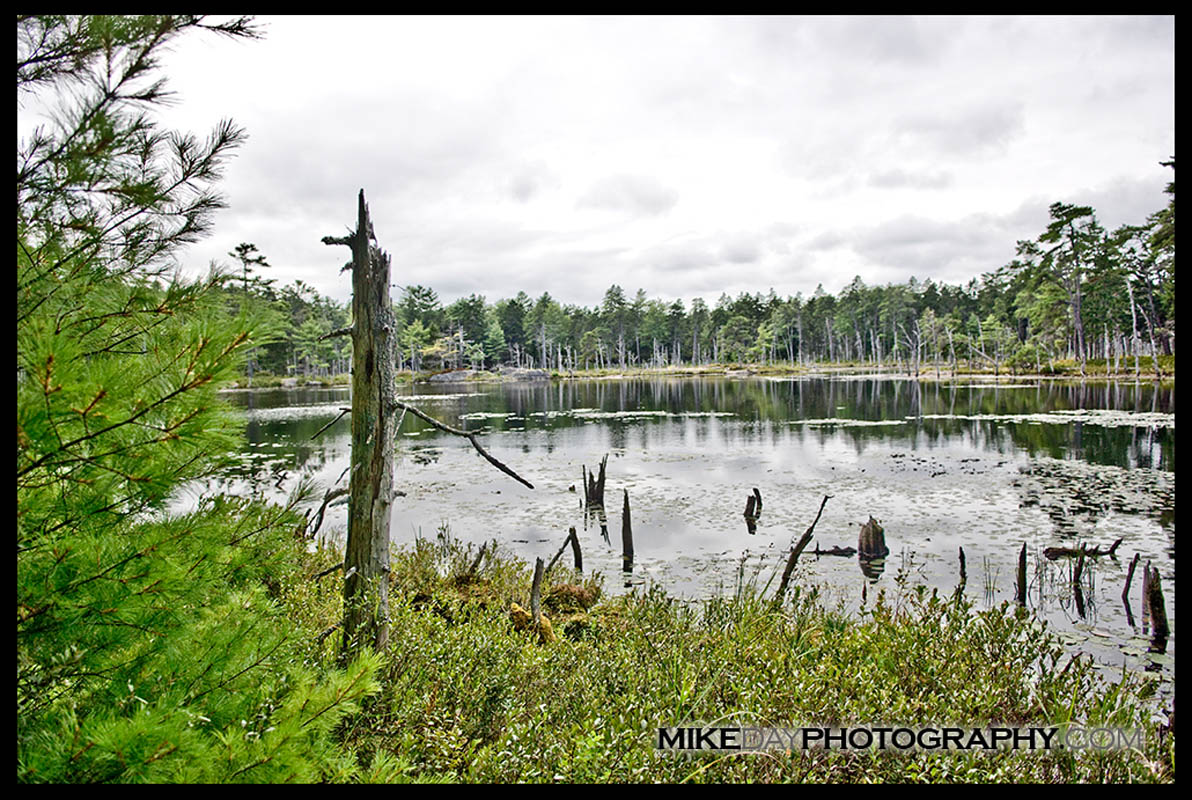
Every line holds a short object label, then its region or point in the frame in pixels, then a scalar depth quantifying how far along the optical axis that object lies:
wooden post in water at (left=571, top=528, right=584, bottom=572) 9.95
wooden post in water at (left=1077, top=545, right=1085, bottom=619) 8.20
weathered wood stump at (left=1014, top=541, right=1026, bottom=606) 8.40
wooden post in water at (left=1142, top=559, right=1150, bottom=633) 7.38
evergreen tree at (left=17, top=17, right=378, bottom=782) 1.63
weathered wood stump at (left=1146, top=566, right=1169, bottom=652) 7.16
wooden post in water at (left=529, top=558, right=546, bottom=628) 6.75
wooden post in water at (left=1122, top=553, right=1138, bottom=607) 8.02
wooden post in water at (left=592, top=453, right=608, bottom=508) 14.54
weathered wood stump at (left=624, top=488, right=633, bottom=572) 10.61
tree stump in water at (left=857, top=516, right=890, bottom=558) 10.43
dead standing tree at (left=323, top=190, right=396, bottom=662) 4.90
